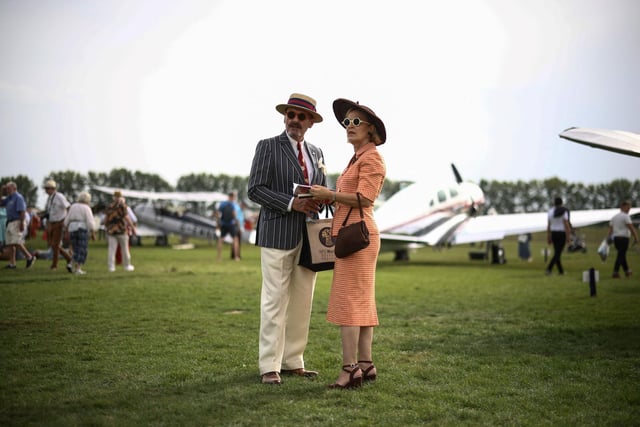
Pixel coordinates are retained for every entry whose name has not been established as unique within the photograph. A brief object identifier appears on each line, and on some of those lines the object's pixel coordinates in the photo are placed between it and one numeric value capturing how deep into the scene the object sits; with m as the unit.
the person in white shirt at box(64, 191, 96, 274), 14.16
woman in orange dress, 4.86
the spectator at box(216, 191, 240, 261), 20.47
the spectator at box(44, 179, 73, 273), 14.54
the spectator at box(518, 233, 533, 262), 26.20
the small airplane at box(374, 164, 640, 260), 19.67
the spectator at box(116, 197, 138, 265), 15.65
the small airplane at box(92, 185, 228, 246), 38.56
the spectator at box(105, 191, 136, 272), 14.96
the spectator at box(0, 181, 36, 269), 14.47
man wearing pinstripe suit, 5.12
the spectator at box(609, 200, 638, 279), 14.84
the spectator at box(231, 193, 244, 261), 20.92
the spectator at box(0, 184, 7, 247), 16.15
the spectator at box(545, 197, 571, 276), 15.31
